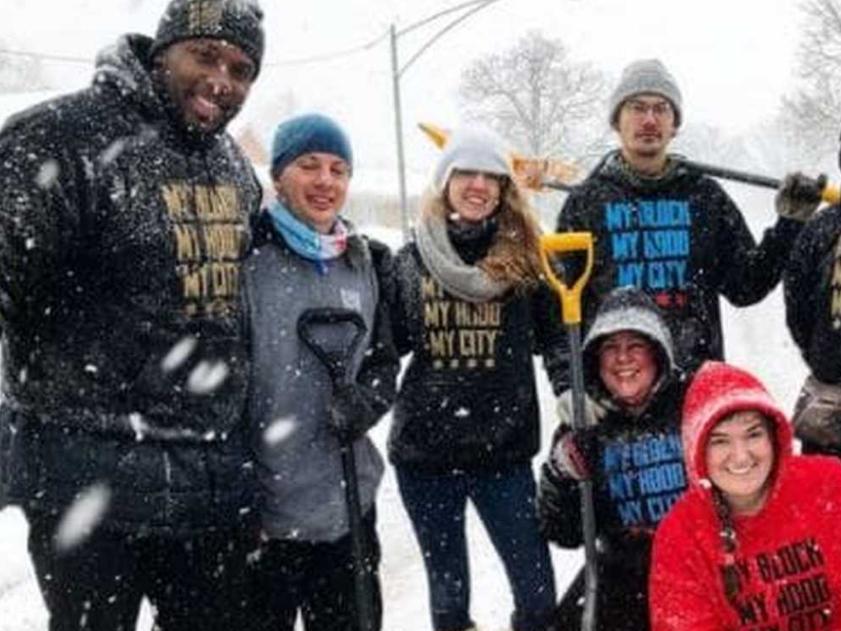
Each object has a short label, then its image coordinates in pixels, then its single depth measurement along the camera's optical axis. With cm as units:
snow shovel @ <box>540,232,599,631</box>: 358
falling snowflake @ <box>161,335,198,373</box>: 291
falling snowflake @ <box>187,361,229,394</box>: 298
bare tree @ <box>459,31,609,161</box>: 4962
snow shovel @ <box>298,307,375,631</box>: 335
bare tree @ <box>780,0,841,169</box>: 3953
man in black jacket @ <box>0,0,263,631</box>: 274
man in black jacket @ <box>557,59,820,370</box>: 421
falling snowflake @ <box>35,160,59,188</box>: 267
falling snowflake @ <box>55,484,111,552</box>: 280
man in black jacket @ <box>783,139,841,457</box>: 390
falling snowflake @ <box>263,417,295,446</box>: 338
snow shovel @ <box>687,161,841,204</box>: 421
